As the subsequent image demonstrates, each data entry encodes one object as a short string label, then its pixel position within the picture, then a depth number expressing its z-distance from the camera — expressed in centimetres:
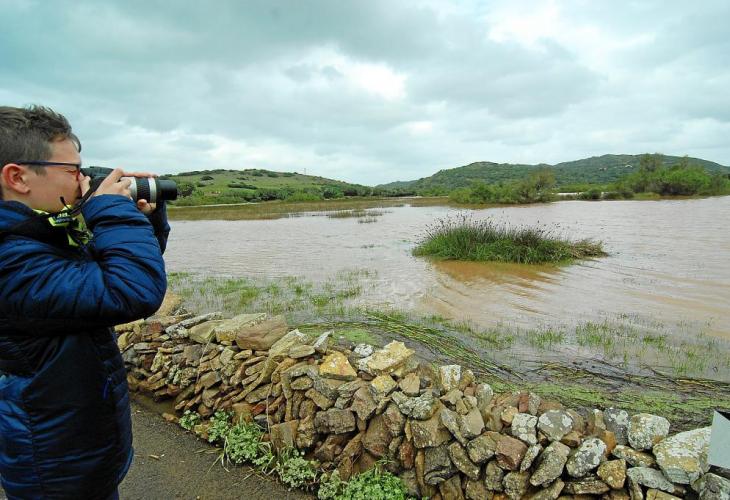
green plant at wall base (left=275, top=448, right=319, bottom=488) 310
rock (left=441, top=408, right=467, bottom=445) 279
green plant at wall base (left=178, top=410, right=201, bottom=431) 387
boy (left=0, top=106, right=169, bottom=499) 143
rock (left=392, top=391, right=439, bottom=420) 297
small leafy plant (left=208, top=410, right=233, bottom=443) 360
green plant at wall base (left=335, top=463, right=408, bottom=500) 286
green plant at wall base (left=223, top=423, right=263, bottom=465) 337
